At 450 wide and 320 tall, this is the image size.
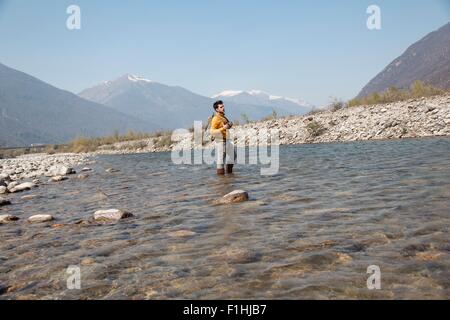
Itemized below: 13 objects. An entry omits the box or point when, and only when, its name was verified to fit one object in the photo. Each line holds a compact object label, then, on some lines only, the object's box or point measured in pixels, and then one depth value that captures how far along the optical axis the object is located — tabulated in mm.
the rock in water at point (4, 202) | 11203
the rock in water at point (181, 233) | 6289
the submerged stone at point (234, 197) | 8852
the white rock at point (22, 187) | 14602
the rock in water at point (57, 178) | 17694
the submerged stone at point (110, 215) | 7965
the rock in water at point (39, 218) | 8305
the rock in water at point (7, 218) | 8570
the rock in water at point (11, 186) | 14838
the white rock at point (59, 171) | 21000
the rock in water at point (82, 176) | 18197
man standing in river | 14172
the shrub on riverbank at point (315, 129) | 31464
